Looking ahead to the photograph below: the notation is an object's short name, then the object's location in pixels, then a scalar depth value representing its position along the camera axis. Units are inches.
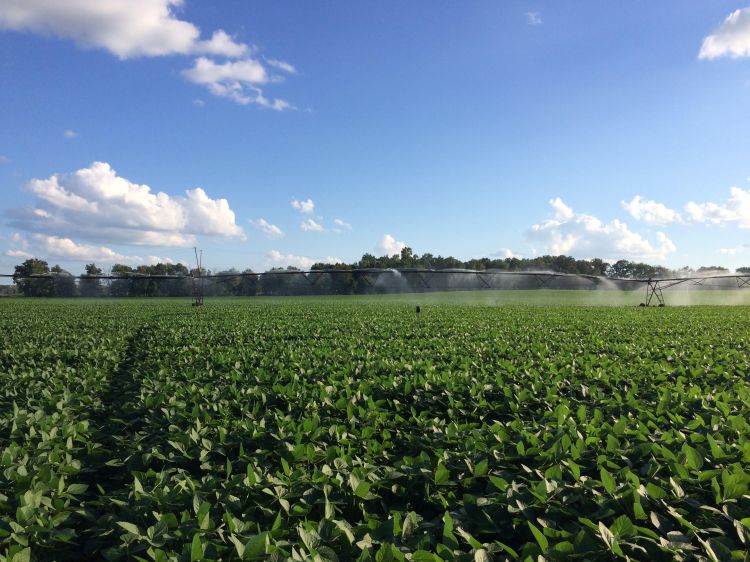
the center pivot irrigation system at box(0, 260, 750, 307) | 2931.8
